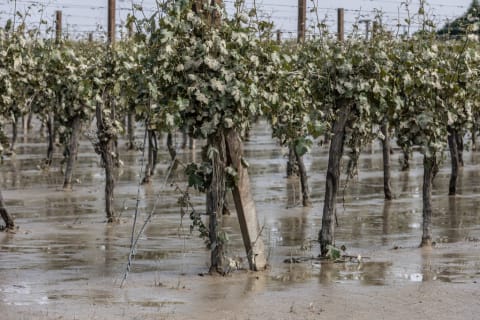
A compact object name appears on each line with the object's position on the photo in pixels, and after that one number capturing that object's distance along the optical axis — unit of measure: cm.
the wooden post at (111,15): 2525
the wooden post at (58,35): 1934
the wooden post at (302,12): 2306
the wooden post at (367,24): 1382
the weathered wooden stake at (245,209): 1160
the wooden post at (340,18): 2827
